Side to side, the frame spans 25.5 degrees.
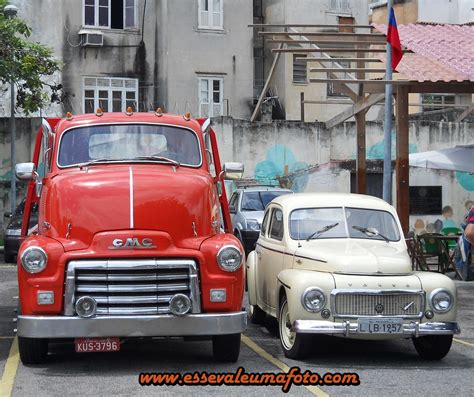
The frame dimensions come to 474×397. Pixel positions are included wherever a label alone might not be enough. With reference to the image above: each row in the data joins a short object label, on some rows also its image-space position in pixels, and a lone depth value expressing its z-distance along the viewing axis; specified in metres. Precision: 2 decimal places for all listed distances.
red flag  20.02
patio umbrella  20.92
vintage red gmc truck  10.19
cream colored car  10.88
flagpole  21.21
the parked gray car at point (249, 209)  23.48
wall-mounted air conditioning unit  36.12
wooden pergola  19.88
